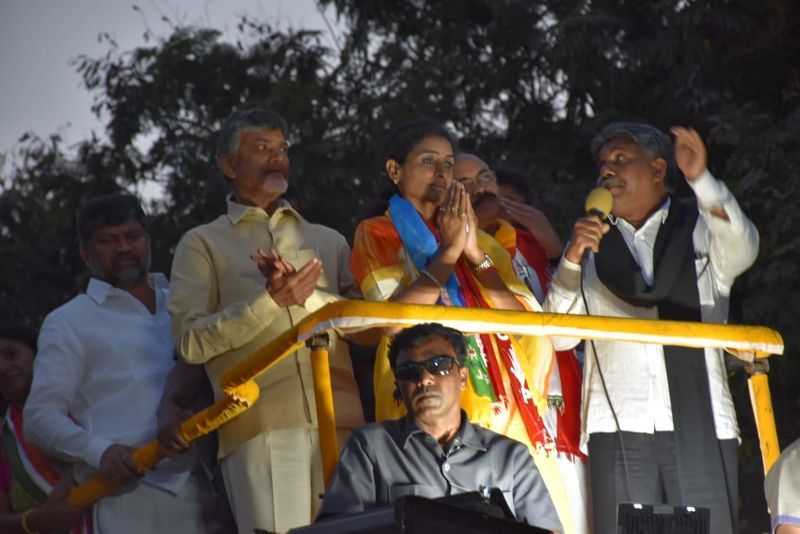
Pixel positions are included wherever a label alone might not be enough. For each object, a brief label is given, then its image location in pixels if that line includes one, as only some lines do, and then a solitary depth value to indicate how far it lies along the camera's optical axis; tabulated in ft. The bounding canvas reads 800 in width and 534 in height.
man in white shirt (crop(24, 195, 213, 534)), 44.73
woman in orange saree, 41.55
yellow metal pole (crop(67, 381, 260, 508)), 39.88
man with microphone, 41.73
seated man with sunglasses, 38.32
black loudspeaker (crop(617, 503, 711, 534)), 39.06
